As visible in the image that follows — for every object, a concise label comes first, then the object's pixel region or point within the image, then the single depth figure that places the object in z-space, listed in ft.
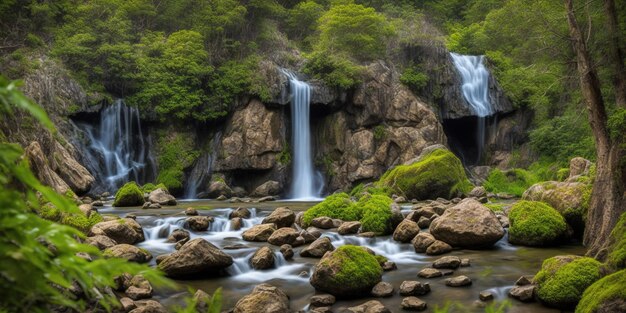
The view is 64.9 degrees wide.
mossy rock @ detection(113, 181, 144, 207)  67.97
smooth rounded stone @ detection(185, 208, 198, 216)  57.57
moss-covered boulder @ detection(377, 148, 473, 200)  78.33
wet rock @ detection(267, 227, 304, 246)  42.29
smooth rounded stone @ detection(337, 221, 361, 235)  46.96
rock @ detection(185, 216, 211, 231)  50.19
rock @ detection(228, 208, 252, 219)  56.34
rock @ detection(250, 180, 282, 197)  104.53
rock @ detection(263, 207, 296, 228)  50.21
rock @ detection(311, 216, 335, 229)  49.78
